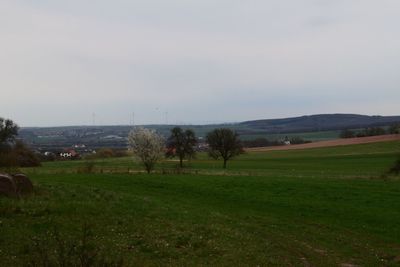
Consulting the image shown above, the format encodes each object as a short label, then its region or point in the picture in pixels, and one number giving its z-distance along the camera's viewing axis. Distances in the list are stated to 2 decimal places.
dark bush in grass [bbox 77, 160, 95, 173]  45.12
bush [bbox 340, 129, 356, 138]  139.50
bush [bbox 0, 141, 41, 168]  68.50
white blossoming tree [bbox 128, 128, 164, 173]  62.47
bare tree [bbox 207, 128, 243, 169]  81.88
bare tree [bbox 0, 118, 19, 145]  58.25
